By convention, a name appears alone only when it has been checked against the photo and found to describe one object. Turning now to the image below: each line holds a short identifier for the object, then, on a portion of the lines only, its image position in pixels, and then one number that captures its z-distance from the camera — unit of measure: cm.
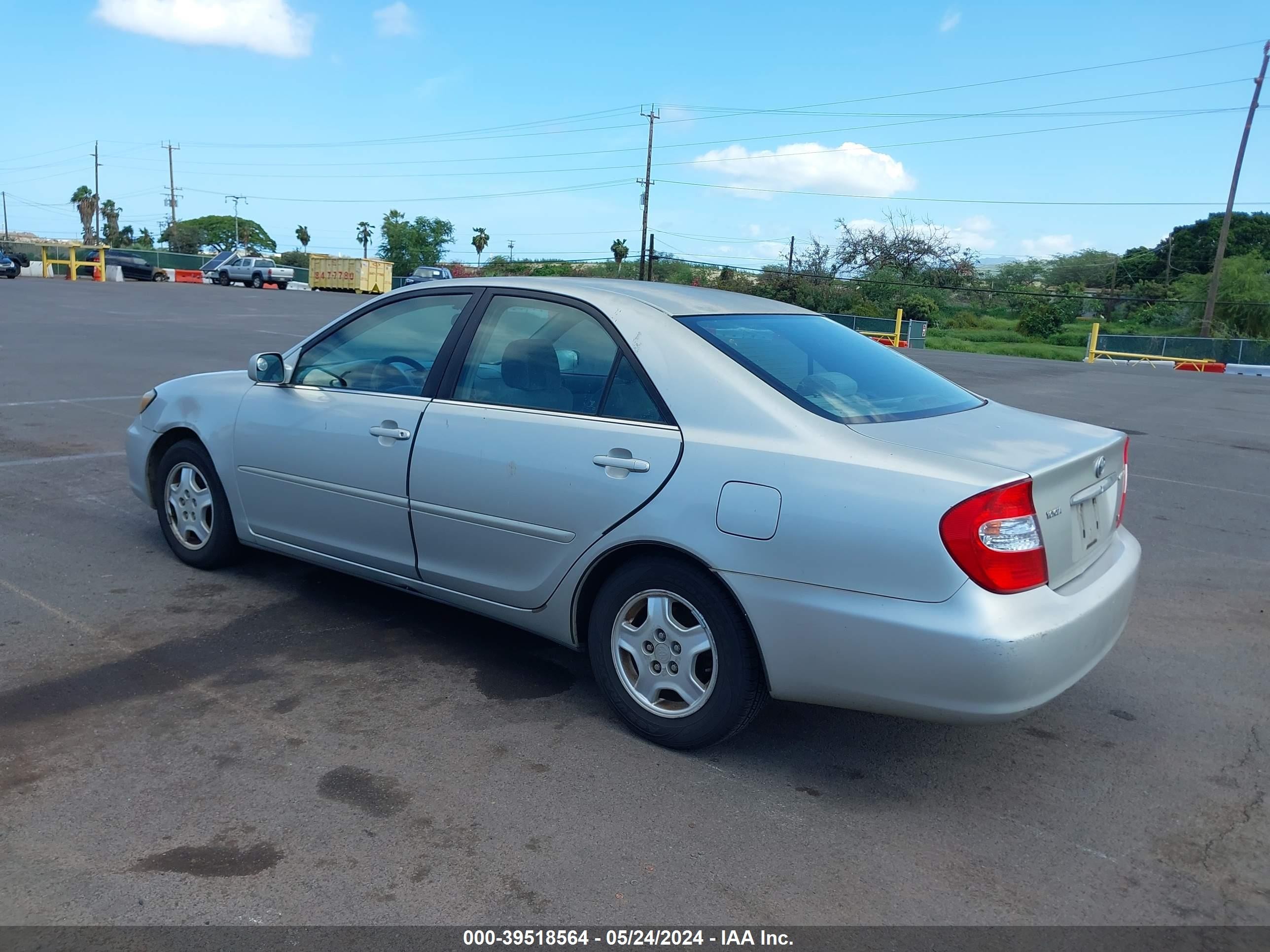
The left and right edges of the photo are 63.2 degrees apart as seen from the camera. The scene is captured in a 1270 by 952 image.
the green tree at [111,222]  12119
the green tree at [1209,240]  6950
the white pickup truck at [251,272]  5222
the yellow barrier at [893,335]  3544
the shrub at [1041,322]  5044
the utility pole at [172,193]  9288
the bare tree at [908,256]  6762
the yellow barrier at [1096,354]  3378
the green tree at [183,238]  9594
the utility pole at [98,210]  9394
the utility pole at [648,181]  5516
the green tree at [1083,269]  8956
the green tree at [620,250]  8675
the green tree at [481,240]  11019
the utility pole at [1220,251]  4184
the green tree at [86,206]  10994
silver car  307
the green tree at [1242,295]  4438
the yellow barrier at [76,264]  4884
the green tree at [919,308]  5281
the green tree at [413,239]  11031
